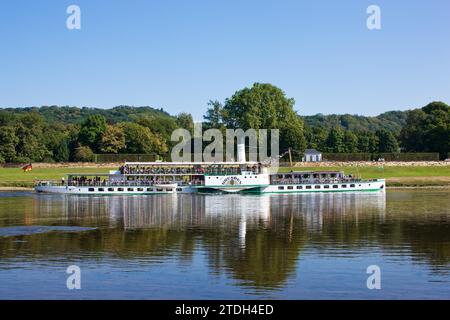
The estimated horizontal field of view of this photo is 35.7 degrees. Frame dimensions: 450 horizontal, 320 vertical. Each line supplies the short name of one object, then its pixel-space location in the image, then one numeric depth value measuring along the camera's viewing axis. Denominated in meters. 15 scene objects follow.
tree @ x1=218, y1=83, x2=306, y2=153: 139.12
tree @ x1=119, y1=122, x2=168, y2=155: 138.62
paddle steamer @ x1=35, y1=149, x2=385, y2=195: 87.50
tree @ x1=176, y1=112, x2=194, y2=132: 168.30
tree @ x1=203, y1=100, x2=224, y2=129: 145.75
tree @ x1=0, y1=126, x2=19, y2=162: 128.75
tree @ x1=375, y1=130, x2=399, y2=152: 160.25
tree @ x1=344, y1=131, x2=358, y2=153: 157.12
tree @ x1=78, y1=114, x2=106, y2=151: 139.38
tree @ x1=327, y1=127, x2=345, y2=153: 156.38
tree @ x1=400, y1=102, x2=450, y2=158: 136.62
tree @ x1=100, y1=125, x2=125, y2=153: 136.25
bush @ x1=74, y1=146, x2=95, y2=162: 131.62
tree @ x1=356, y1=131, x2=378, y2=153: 159.50
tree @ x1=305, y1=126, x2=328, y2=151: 155.62
